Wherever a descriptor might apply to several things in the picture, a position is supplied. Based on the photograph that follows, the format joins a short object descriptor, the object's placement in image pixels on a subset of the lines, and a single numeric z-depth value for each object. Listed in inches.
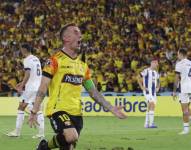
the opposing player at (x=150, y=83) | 879.1
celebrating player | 368.5
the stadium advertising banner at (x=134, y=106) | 1141.7
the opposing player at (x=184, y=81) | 723.4
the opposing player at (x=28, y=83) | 656.4
